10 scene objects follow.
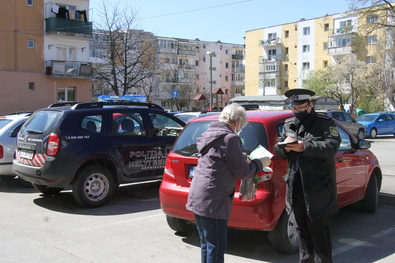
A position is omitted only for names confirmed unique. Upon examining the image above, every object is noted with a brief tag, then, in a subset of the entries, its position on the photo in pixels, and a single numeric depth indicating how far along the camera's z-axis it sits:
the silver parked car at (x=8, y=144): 9.20
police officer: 3.90
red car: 4.72
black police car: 7.22
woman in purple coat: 3.58
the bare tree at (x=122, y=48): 32.28
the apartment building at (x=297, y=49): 57.59
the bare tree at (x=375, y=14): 35.00
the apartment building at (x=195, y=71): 74.19
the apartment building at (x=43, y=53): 32.72
